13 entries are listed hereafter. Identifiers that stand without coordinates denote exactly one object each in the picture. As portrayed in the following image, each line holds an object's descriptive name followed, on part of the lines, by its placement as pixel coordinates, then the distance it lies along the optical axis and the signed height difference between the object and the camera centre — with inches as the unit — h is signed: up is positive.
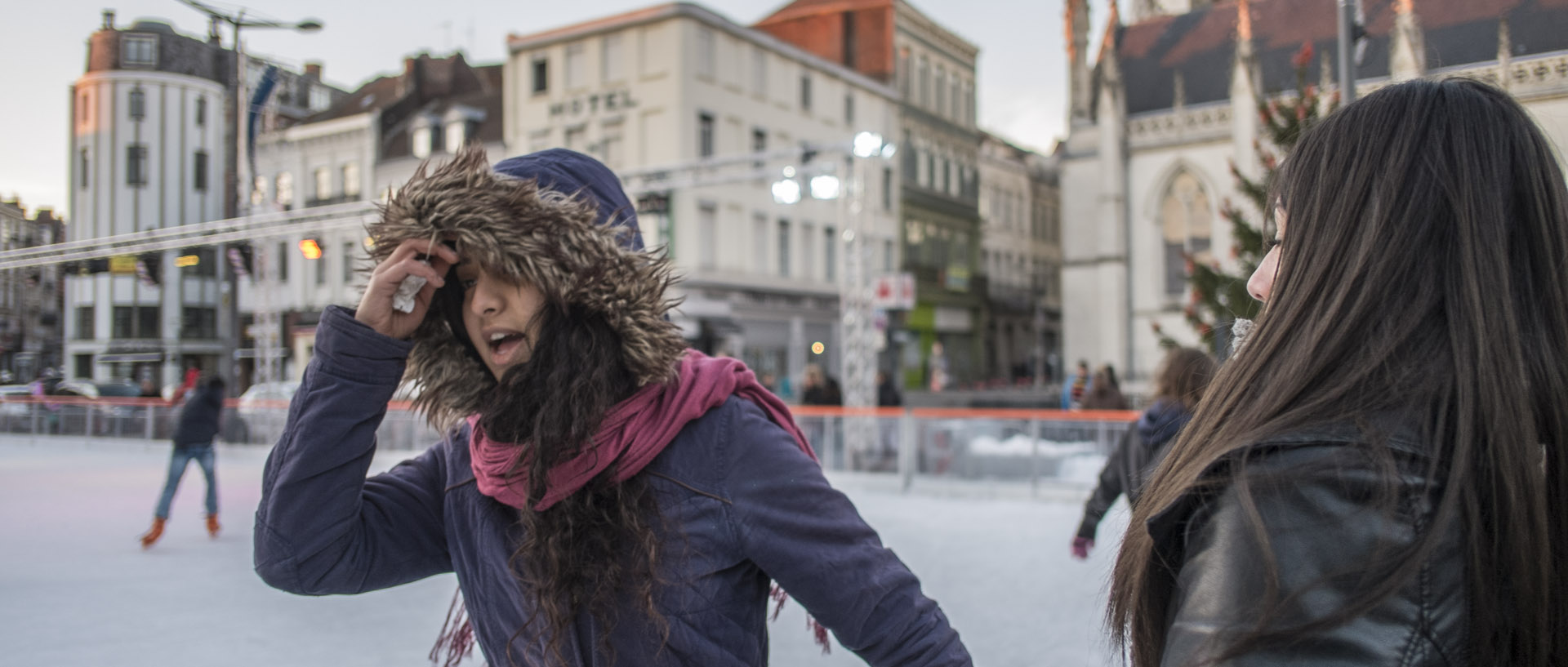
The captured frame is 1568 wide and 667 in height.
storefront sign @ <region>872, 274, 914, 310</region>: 648.4 +41.6
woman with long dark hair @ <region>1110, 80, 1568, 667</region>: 30.0 -2.4
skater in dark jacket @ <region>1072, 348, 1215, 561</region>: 180.1 -14.5
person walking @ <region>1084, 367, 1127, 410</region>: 480.4 -18.5
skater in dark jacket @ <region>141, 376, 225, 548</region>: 301.6 -26.3
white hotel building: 1100.5 +254.6
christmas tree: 338.2 +47.7
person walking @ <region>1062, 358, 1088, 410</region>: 576.7 -17.4
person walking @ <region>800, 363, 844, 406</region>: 587.5 -18.1
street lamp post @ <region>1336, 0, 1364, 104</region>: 230.5 +70.1
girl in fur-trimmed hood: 59.7 -6.6
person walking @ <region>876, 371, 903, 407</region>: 628.4 -21.8
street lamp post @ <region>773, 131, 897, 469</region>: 610.2 +44.3
